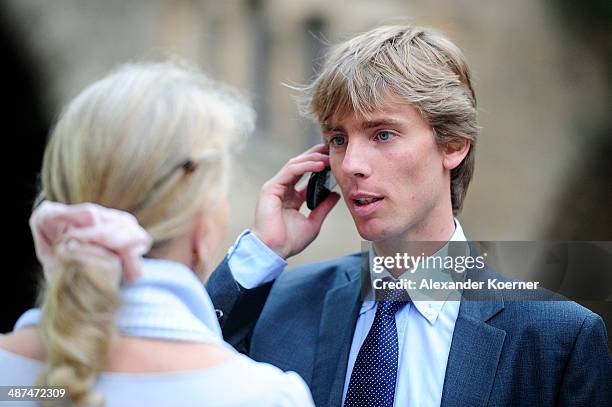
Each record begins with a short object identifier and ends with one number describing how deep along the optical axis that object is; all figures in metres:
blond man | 3.33
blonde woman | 3.01
